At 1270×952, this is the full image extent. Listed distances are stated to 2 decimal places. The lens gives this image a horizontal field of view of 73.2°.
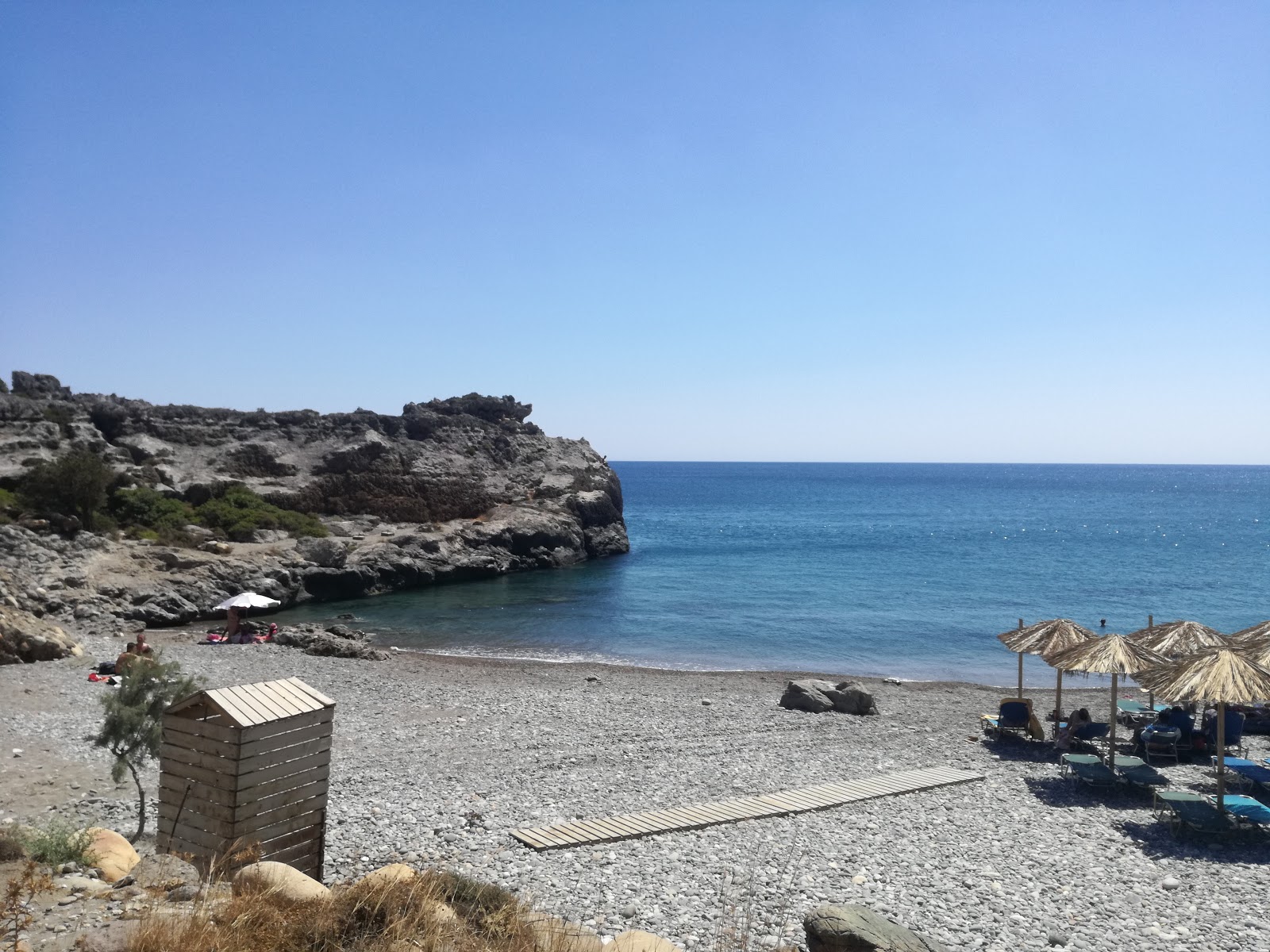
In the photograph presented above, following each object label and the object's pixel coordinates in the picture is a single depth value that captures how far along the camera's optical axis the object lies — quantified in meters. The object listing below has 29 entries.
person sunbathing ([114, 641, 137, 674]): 15.90
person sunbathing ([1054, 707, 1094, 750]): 15.41
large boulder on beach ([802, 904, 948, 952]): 6.29
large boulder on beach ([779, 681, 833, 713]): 19.44
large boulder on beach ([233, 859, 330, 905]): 5.79
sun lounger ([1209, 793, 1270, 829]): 11.40
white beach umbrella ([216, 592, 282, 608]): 25.42
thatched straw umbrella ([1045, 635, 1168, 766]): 13.86
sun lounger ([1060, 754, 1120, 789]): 13.47
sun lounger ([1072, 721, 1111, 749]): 15.46
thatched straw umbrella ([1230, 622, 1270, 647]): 16.42
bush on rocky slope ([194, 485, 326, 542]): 41.03
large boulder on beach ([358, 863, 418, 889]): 5.83
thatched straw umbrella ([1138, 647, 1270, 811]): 11.70
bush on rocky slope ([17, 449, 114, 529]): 34.22
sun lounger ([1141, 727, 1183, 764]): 15.20
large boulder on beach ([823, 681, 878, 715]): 19.44
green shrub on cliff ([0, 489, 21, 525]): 31.74
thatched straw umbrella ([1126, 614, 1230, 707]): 15.76
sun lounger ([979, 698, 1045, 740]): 16.59
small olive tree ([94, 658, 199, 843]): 9.27
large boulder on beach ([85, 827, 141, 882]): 6.98
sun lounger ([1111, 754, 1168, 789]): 13.32
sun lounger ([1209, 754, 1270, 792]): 13.10
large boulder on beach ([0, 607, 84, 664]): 19.56
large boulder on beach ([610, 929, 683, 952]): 5.93
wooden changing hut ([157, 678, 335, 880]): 7.41
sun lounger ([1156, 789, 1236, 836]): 11.32
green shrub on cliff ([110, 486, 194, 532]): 38.50
